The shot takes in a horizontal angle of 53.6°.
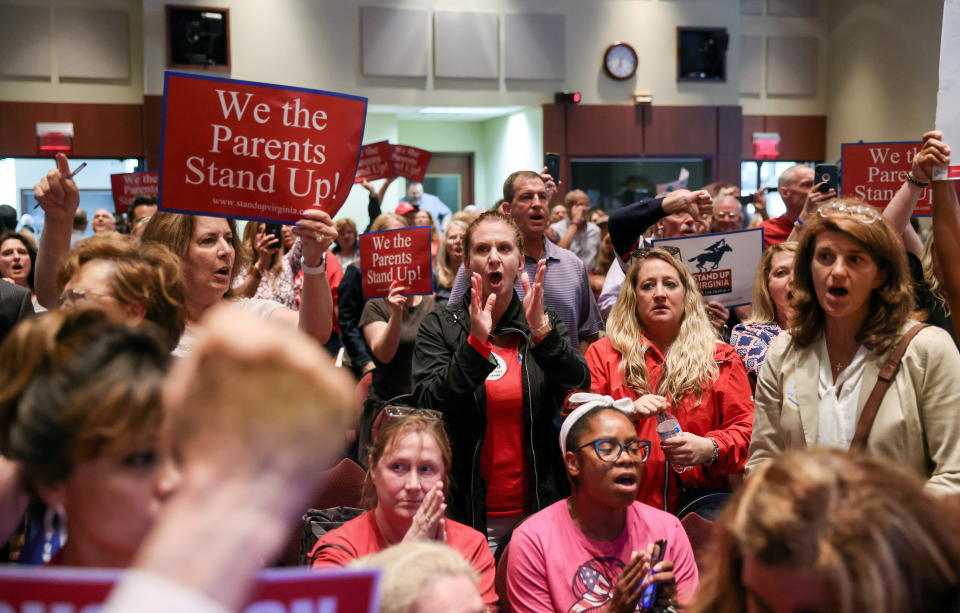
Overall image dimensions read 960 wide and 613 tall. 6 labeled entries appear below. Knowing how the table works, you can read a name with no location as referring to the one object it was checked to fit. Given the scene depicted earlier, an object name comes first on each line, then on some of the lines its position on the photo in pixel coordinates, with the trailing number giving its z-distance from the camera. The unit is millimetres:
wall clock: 13414
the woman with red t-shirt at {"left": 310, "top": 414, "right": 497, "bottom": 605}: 2635
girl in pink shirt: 2596
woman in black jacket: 3209
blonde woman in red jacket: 3242
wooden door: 15055
